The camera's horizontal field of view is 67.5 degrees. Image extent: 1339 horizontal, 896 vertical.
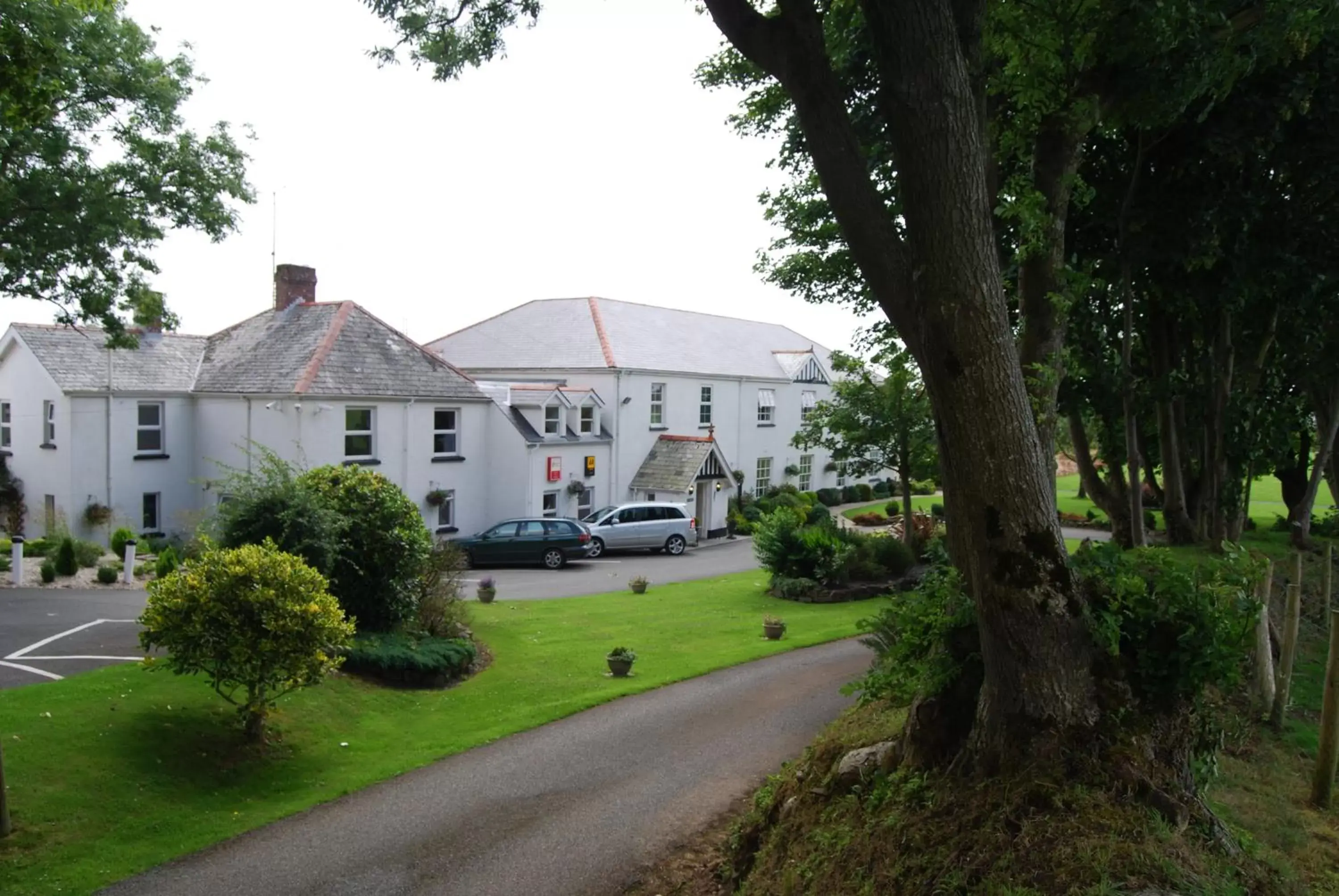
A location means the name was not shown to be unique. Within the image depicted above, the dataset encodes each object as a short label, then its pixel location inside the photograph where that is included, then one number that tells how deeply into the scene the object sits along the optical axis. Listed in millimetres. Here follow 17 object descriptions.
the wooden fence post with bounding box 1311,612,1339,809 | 8484
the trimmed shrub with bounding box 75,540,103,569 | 26078
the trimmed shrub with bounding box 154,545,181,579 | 21234
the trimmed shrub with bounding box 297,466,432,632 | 16422
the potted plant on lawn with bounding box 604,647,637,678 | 15852
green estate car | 33469
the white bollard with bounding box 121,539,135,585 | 24625
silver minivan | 37094
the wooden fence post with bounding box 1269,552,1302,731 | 10828
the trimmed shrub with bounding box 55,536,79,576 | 24188
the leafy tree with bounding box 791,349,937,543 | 28984
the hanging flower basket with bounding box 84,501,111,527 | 31594
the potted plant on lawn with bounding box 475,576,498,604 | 24250
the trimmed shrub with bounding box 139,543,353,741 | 11188
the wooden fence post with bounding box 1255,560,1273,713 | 10898
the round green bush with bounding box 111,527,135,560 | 28188
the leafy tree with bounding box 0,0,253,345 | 19328
